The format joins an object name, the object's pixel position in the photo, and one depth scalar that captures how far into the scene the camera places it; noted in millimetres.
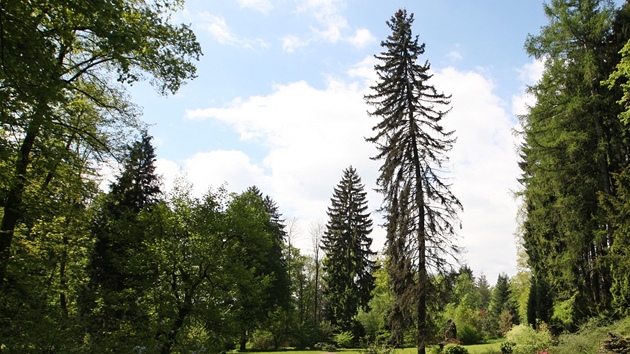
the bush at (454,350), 17853
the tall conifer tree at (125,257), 14219
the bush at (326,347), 29297
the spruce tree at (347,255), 35812
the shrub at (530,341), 15750
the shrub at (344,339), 32031
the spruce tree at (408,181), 15438
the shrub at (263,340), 32594
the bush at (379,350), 16672
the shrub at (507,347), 17391
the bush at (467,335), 27227
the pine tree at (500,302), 43888
